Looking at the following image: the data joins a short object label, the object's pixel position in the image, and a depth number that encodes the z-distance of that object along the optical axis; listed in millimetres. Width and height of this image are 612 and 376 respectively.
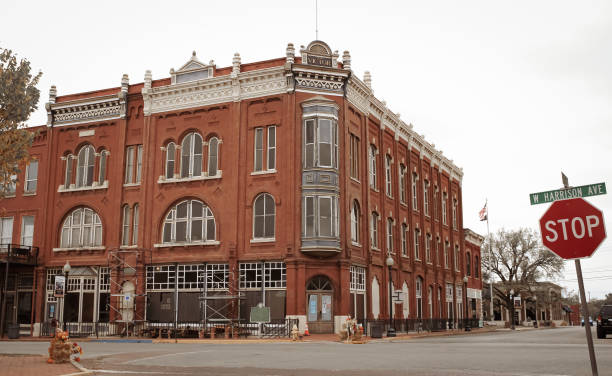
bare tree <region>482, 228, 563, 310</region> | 80875
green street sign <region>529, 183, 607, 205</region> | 8844
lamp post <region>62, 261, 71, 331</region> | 34031
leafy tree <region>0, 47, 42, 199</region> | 20250
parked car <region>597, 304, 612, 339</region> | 30703
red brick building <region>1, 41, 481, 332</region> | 35688
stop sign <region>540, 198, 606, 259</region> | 8594
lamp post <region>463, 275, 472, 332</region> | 51500
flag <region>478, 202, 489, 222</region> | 60688
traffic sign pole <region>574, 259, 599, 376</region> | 8453
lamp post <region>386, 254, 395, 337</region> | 35825
